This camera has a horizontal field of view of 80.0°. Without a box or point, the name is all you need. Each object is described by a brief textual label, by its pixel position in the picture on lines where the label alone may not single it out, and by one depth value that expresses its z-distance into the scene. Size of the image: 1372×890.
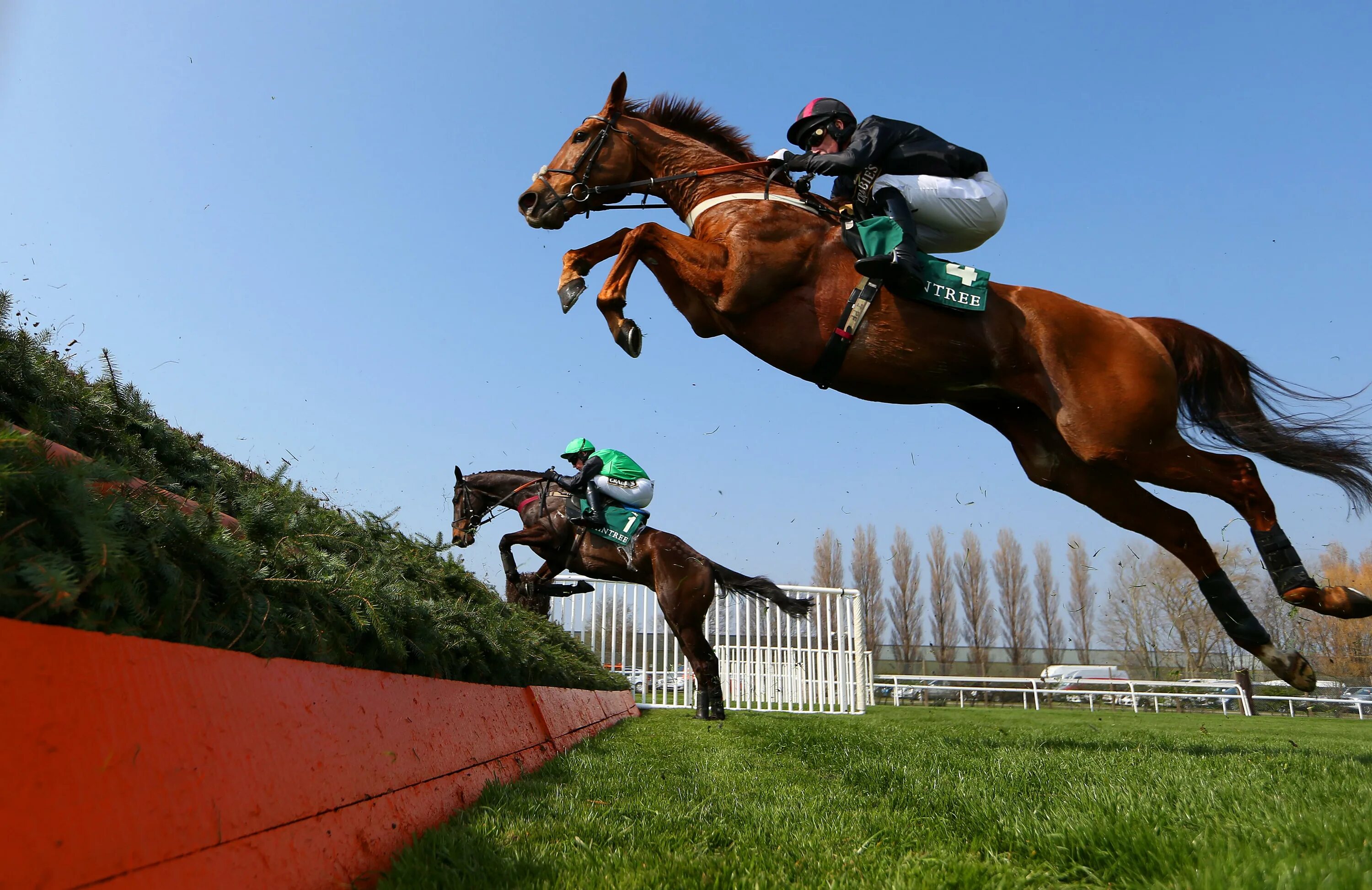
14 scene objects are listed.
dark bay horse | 8.81
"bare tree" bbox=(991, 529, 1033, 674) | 40.38
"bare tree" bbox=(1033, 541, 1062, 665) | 40.94
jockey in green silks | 8.98
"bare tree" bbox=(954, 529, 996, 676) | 40.44
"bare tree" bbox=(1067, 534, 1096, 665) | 41.00
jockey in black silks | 4.09
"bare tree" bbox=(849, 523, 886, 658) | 36.44
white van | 35.19
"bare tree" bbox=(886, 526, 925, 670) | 38.97
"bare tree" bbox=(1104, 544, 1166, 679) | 30.17
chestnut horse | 3.90
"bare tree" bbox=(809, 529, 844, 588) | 36.28
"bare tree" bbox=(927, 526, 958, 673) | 40.34
